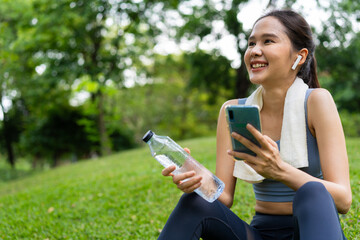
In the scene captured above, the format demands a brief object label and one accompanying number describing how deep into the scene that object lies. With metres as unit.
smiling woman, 1.62
